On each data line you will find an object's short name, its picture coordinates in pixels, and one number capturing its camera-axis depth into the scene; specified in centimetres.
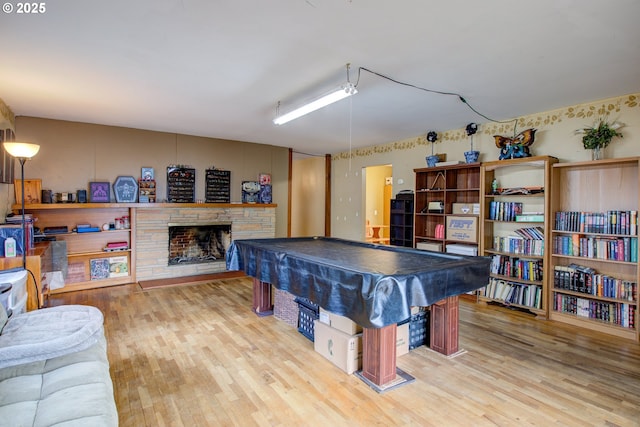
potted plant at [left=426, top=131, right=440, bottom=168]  530
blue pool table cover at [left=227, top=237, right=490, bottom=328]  212
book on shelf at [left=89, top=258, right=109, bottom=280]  517
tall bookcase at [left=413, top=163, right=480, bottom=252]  484
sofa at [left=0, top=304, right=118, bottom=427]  139
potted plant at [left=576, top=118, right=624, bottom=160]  362
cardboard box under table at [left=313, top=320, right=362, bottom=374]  263
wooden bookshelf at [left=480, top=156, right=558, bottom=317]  406
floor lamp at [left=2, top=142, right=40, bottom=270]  327
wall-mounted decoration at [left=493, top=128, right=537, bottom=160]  423
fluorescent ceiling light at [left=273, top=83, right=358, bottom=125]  288
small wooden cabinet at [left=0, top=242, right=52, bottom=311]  326
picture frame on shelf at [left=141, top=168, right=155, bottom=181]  557
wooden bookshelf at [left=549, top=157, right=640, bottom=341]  350
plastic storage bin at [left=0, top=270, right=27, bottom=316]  261
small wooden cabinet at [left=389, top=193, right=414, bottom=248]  585
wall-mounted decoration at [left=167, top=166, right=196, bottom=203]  580
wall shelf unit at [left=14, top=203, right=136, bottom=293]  494
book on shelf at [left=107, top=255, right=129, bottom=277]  531
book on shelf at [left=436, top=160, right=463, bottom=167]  496
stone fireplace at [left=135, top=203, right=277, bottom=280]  548
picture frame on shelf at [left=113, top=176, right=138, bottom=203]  534
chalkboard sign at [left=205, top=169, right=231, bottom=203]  620
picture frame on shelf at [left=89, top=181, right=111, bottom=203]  515
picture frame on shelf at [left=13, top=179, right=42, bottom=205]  464
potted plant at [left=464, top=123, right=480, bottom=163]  479
